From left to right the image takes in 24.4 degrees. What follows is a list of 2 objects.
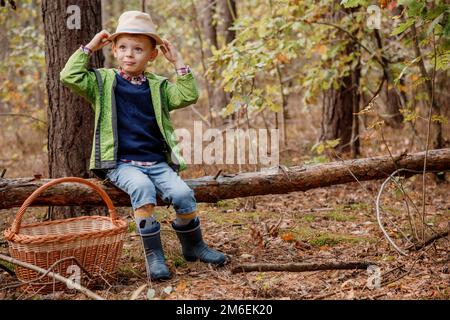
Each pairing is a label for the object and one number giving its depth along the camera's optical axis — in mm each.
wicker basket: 6578
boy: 7570
